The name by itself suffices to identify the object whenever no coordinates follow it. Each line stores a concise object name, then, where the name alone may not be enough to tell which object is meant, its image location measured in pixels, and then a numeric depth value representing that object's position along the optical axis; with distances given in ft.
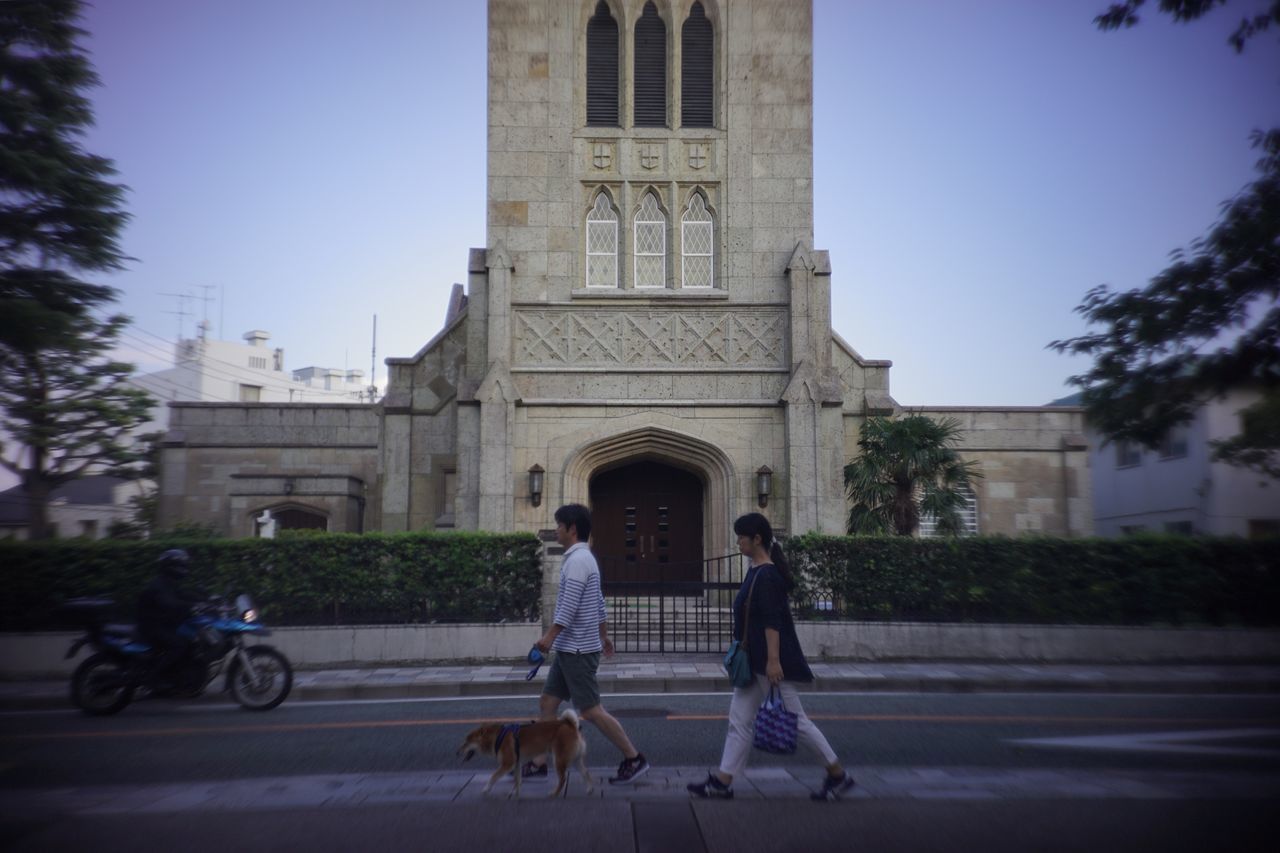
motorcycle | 35.73
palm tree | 61.46
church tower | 67.87
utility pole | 194.03
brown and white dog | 21.67
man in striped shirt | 23.03
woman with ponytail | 21.29
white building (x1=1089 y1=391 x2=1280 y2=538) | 39.05
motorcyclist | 35.78
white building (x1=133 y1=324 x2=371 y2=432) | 196.65
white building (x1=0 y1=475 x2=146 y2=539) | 123.54
